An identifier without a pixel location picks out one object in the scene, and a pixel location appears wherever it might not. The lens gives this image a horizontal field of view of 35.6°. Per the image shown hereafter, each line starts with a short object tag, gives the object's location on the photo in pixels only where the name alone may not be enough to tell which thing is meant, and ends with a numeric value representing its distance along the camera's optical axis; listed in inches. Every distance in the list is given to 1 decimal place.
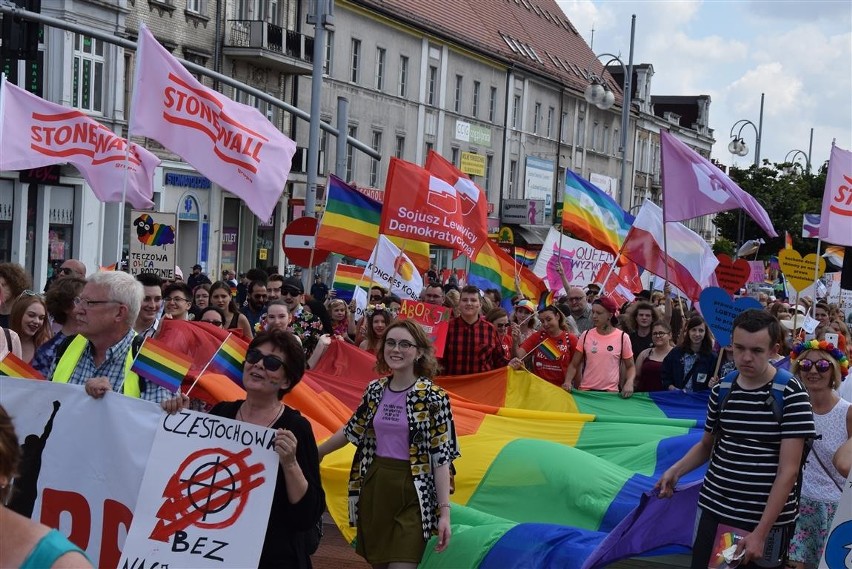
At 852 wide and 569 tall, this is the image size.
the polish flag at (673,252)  673.6
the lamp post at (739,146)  1703.0
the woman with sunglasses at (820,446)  267.3
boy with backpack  216.2
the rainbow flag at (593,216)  771.4
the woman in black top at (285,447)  199.6
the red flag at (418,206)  600.4
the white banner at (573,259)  818.2
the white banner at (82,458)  214.8
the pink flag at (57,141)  517.3
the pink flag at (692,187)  609.3
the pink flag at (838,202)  552.1
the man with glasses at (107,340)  222.5
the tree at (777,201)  2220.7
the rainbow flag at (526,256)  1291.8
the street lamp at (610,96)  1360.7
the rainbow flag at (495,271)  744.3
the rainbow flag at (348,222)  638.5
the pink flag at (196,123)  438.6
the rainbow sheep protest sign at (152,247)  647.8
